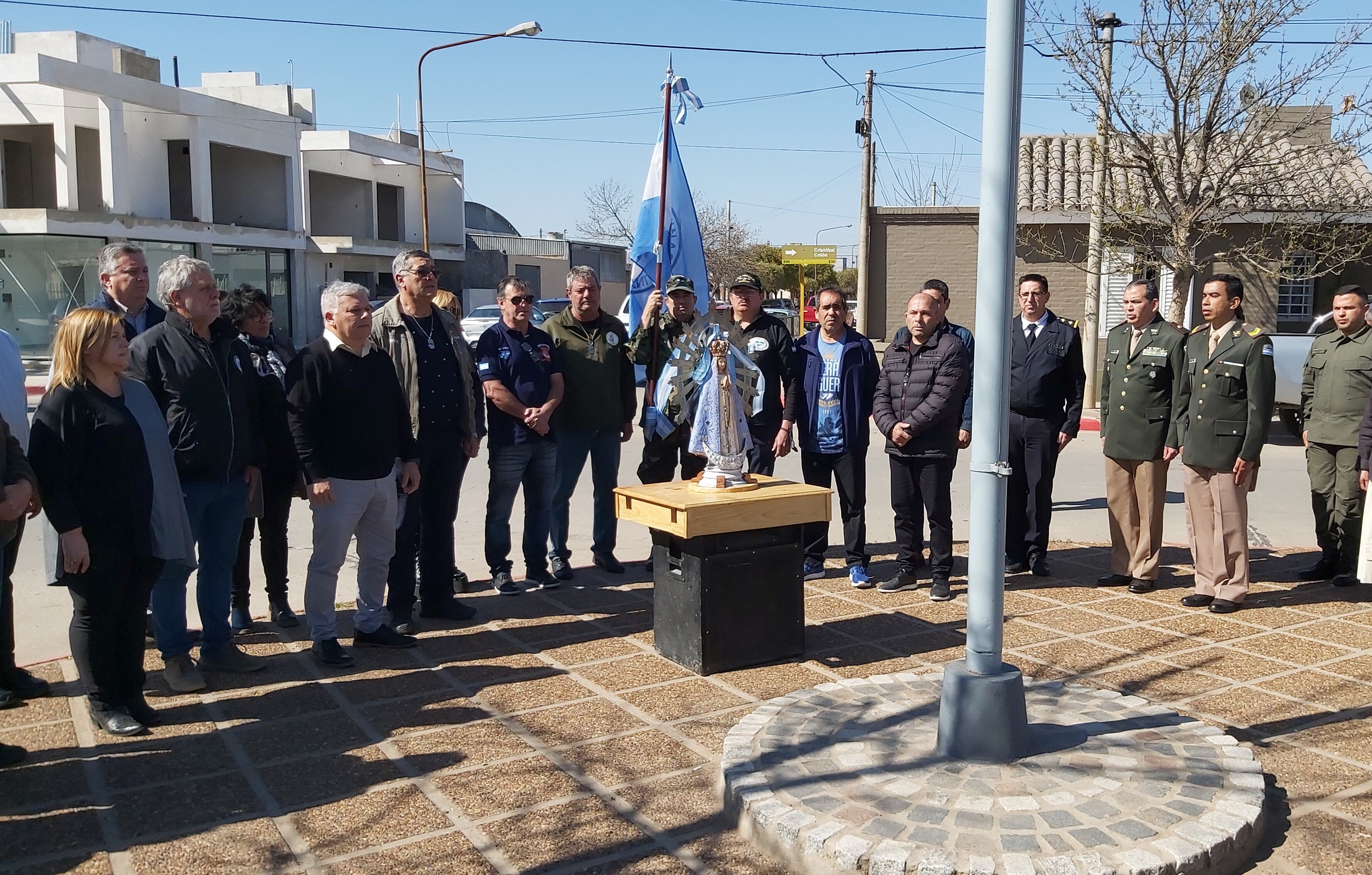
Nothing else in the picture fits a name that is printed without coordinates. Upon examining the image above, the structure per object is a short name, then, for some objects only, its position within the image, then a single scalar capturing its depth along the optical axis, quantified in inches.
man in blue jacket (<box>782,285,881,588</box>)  296.0
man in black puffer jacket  281.1
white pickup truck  551.5
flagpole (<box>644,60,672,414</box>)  288.2
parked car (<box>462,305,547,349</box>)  1165.1
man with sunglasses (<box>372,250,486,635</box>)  256.5
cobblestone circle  138.6
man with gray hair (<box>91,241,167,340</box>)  231.1
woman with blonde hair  183.5
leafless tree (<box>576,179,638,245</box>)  2267.5
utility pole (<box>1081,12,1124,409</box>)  597.9
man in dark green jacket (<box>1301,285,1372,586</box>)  285.1
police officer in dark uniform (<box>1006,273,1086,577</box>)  299.6
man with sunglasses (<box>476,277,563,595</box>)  287.6
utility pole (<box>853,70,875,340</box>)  759.1
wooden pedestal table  222.1
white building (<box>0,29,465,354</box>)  1105.4
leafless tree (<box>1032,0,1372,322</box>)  569.3
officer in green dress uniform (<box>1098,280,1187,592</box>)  281.7
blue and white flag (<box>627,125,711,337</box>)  309.0
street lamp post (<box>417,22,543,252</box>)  912.9
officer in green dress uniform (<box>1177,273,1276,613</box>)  262.4
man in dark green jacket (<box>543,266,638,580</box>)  303.3
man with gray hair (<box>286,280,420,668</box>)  224.7
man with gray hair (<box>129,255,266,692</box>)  214.7
